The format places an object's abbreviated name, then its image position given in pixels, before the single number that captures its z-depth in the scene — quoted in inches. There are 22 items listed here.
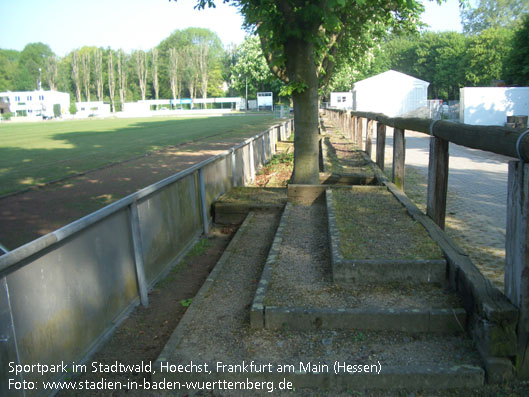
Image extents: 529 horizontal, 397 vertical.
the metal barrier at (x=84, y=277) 115.5
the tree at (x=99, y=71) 4859.7
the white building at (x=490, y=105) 1055.6
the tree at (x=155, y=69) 4785.9
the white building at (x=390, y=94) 1792.6
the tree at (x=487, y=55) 2573.8
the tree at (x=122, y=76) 4865.9
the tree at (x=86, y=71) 4879.4
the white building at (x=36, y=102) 3767.2
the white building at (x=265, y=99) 2888.8
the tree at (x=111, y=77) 4840.1
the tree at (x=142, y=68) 4889.3
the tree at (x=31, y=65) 5462.6
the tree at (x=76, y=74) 4877.0
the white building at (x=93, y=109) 3654.0
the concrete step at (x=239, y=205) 328.8
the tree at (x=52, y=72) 5132.9
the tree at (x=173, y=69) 4729.3
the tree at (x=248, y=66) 2289.6
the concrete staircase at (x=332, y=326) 129.7
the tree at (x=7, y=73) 5398.6
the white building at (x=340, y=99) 2560.8
